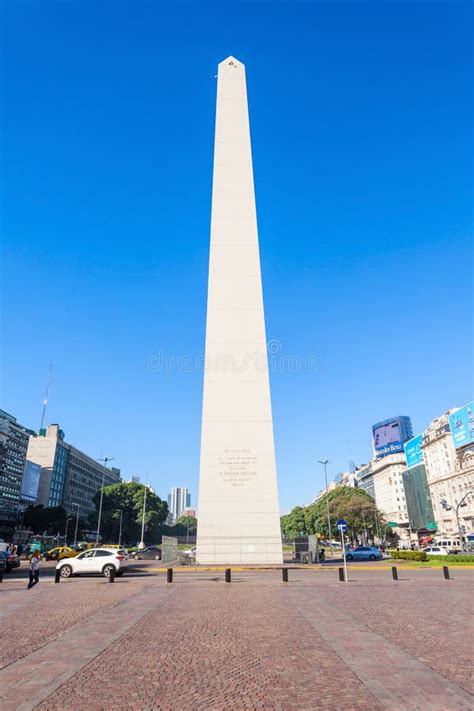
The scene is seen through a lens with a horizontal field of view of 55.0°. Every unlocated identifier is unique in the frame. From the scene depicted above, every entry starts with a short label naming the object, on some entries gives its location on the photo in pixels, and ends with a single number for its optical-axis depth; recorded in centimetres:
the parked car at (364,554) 4331
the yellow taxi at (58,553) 4209
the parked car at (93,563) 2416
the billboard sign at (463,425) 8338
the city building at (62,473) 11444
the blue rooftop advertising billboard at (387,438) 14450
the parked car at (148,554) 4844
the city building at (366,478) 15275
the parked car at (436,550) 4648
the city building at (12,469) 9650
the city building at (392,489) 12150
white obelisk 3072
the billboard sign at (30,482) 9844
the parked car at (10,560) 2913
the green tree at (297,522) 10981
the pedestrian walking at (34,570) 1912
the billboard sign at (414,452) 11088
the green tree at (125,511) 9302
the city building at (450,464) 8333
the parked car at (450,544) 5562
